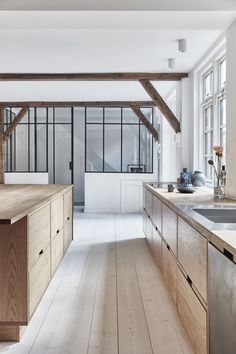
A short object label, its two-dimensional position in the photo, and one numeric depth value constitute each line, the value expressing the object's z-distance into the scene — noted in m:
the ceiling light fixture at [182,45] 4.08
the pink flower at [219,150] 3.45
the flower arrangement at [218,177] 3.29
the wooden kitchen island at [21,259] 2.11
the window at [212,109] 4.16
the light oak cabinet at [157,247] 3.44
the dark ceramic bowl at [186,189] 3.67
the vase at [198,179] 4.53
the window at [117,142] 8.84
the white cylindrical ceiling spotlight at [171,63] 4.78
